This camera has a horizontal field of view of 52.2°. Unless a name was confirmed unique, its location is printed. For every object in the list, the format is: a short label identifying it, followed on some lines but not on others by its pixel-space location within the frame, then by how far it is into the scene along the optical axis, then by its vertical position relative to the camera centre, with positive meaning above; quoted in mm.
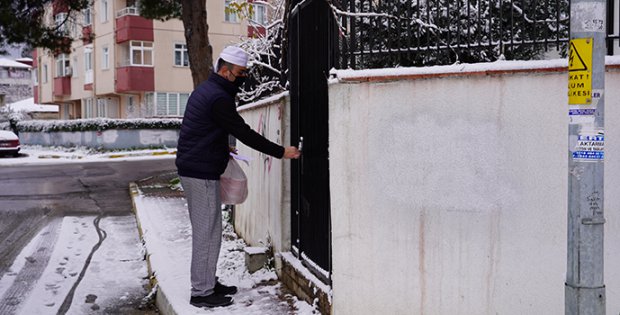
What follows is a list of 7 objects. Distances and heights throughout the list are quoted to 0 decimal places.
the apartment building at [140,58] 33625 +3793
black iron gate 4770 -14
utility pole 2773 -126
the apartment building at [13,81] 66938 +4928
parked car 27172 -722
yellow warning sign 2771 +235
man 4864 -205
